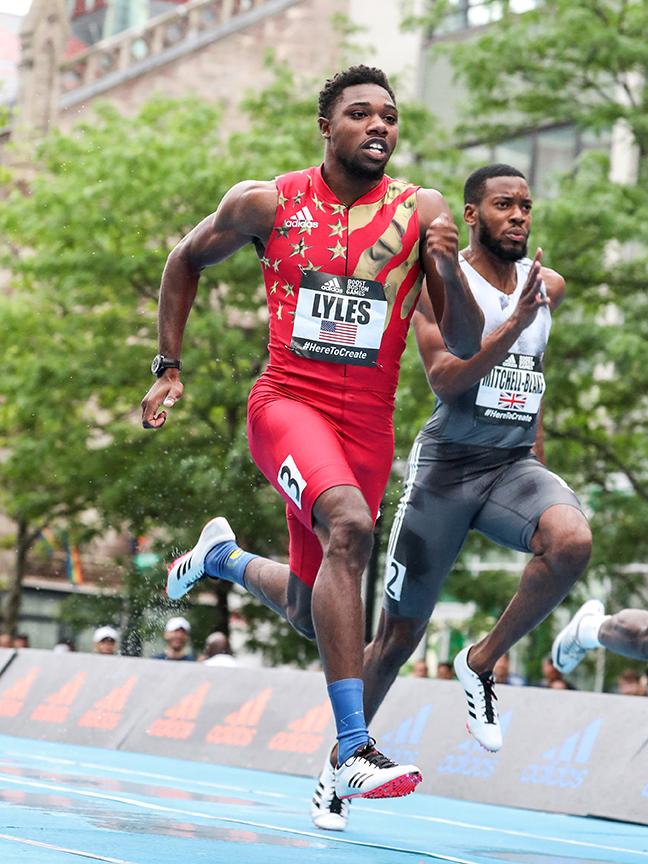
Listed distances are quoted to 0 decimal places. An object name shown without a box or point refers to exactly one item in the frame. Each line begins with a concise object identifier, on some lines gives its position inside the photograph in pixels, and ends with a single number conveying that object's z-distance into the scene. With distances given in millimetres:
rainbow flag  38750
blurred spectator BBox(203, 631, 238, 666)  17109
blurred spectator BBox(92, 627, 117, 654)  18500
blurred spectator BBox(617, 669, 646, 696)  14398
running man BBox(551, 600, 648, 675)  7430
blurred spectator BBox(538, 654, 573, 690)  15787
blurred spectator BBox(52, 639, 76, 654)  21070
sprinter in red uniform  5844
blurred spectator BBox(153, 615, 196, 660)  16047
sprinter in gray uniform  6508
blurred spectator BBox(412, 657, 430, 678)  18555
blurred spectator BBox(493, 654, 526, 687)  15766
